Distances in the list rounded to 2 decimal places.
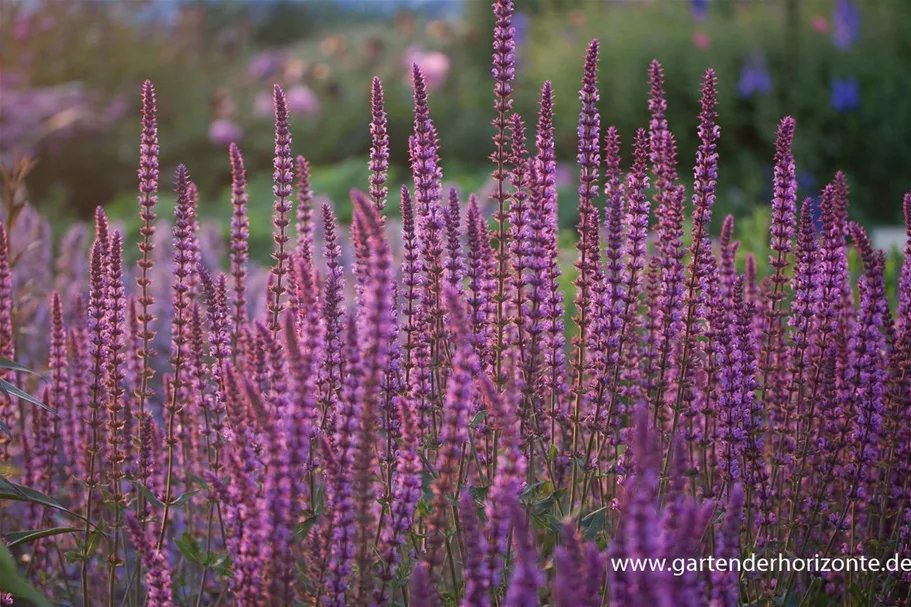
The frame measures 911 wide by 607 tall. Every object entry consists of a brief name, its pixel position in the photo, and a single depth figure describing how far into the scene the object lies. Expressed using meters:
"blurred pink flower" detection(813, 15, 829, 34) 14.38
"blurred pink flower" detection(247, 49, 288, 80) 20.25
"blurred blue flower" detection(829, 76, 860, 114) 13.16
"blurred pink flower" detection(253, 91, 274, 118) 16.89
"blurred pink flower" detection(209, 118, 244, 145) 15.34
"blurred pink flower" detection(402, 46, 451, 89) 17.20
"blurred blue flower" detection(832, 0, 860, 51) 14.31
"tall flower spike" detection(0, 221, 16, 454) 3.80
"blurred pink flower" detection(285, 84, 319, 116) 16.70
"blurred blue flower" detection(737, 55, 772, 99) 13.39
